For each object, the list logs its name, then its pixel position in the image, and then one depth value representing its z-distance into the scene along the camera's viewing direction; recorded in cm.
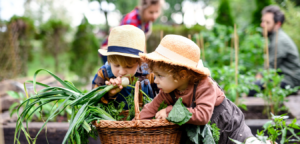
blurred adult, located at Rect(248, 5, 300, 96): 399
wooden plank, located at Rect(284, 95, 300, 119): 271
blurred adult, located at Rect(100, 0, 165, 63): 314
